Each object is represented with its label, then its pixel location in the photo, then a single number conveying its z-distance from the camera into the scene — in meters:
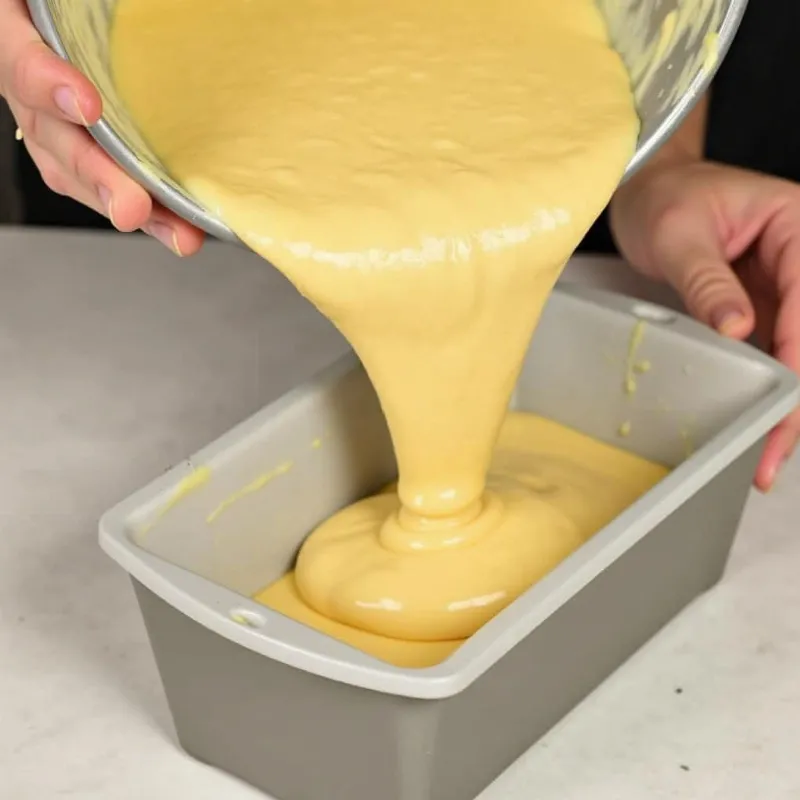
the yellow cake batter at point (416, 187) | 0.84
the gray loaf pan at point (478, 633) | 0.80
